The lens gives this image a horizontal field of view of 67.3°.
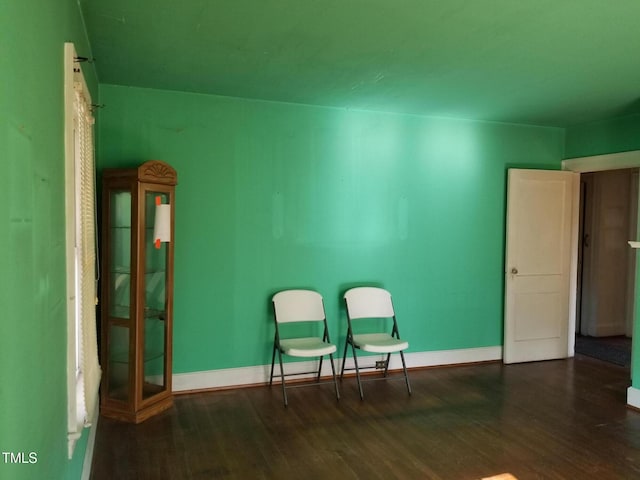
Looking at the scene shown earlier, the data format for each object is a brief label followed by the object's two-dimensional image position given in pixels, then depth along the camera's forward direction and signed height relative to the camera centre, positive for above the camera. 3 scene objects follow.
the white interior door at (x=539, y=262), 4.88 -0.32
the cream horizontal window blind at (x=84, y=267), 2.09 -0.21
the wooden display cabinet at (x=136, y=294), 3.33 -0.50
